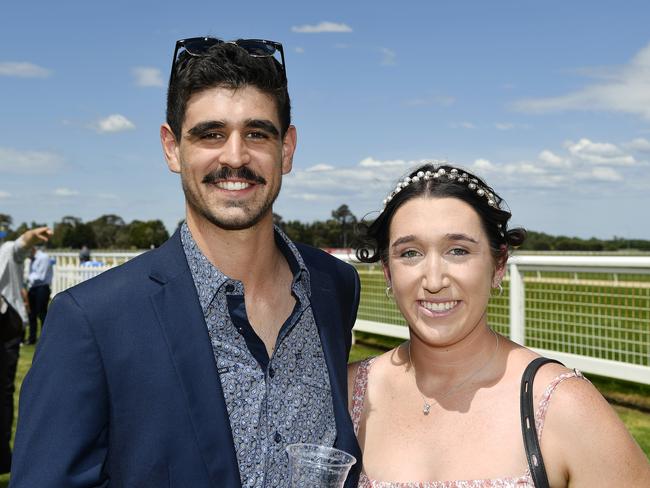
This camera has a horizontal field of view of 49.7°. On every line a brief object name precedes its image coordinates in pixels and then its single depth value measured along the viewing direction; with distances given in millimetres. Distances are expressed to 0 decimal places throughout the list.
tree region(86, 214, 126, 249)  132875
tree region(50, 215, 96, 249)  133875
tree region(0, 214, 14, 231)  105438
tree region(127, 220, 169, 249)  126438
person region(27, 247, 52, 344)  15570
